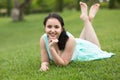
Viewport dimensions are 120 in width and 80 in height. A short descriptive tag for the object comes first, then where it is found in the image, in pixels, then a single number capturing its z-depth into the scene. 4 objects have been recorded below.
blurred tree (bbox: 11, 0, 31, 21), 25.66
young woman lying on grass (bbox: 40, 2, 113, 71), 5.26
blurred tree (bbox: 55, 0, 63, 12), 35.12
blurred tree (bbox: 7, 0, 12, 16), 41.72
